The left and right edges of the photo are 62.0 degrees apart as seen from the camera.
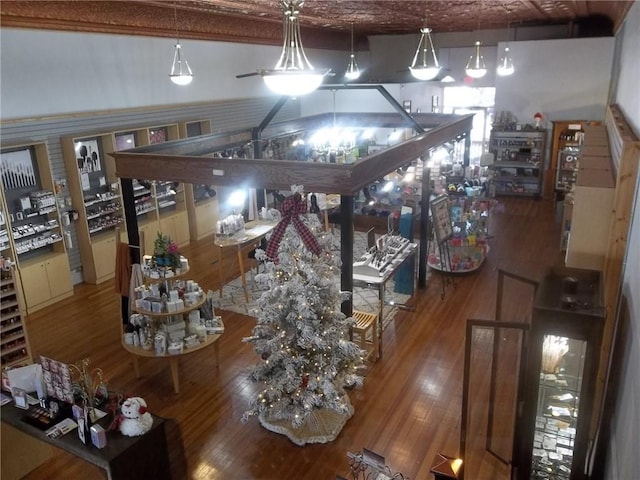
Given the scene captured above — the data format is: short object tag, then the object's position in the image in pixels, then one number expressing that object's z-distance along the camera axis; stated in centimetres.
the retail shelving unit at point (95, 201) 890
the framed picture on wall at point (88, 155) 905
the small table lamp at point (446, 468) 370
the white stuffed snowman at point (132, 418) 431
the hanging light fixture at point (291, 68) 378
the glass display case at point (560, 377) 374
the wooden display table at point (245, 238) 877
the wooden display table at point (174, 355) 615
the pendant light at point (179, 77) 827
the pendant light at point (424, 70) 716
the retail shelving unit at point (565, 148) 1347
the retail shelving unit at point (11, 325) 593
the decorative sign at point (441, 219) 873
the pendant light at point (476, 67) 919
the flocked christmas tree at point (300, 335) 522
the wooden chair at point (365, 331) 650
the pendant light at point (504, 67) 1148
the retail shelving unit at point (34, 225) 802
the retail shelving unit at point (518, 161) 1427
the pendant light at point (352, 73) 1109
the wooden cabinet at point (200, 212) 1148
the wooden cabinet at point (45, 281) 826
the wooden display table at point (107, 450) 414
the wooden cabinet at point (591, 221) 507
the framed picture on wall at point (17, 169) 790
